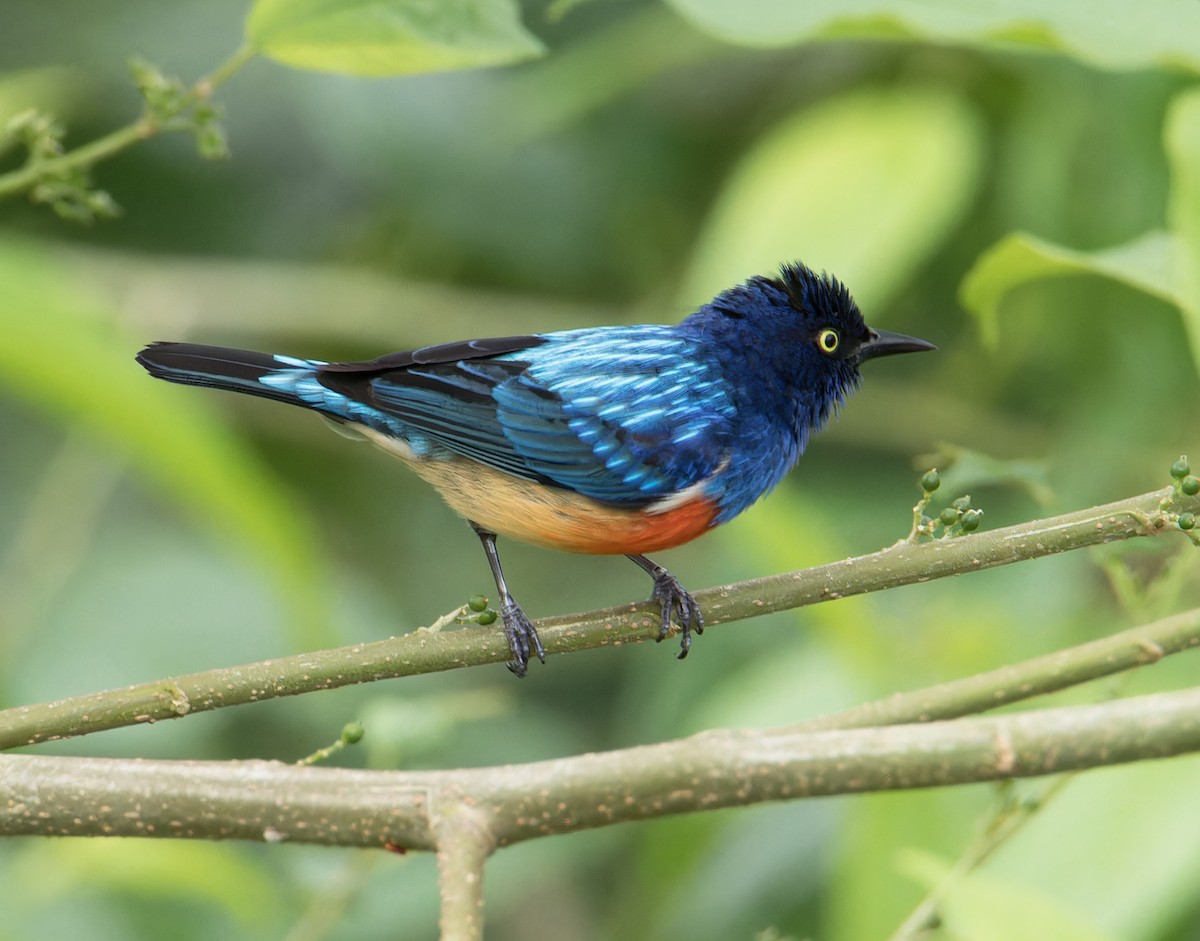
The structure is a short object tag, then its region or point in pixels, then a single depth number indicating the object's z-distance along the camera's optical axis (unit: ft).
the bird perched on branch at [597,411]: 22.72
